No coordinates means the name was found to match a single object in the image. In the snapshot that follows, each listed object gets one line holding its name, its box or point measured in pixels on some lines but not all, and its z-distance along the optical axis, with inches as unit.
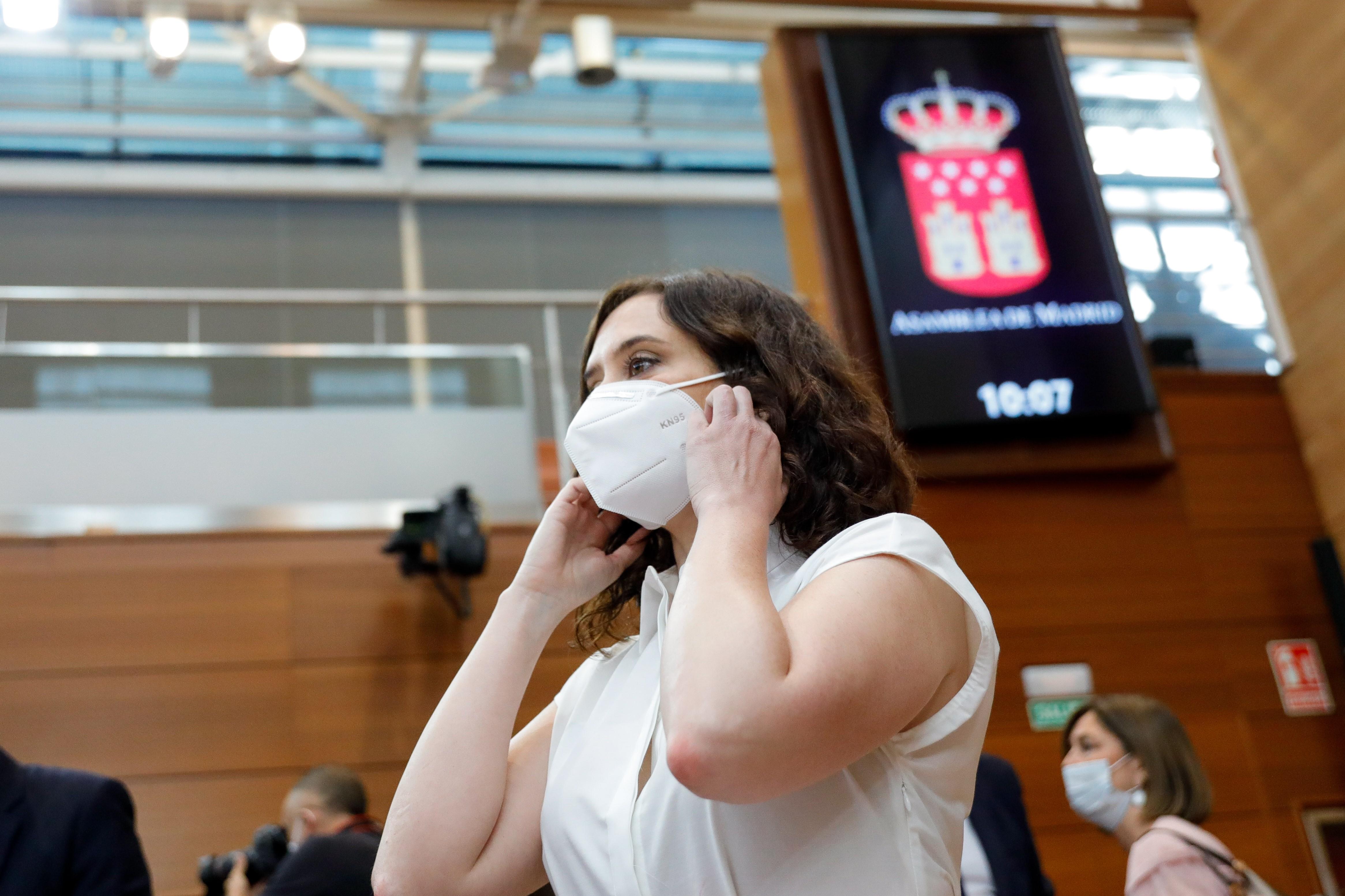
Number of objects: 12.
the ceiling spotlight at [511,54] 234.1
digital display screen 191.3
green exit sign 184.5
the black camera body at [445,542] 178.4
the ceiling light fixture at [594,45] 232.5
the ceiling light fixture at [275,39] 220.8
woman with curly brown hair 38.3
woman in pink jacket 91.7
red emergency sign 199.2
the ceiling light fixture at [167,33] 218.5
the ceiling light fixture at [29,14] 207.8
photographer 87.5
